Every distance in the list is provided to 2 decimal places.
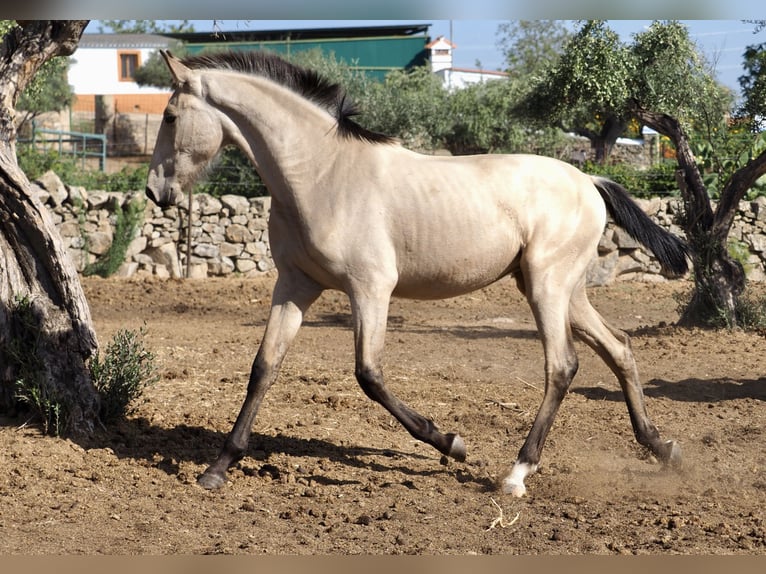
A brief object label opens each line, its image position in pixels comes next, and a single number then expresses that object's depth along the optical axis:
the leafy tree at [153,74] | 37.41
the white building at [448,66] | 35.03
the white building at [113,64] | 43.03
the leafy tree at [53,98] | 22.83
